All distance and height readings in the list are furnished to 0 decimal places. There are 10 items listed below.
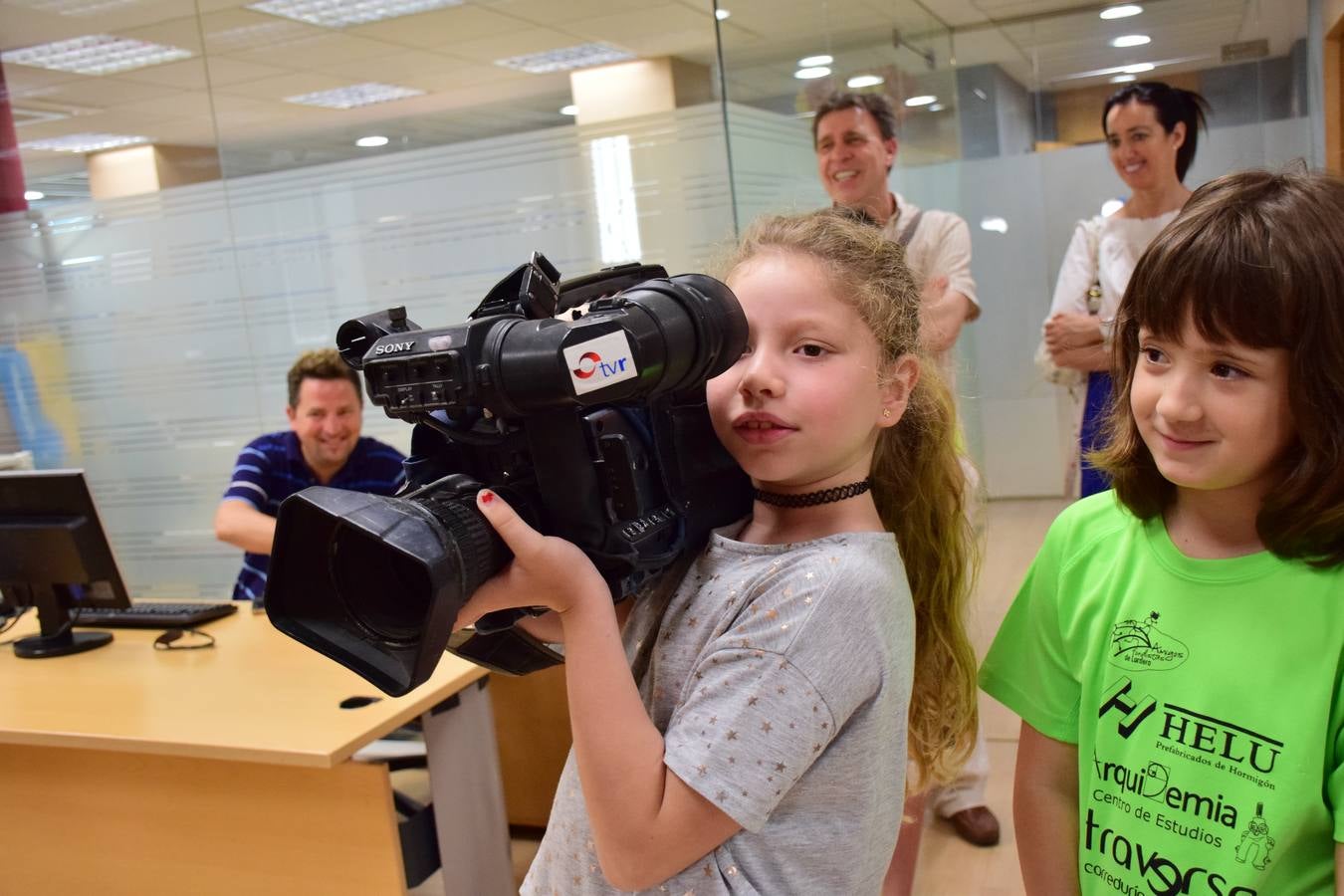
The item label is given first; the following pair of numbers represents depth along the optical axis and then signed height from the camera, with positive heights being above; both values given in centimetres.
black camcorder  77 -13
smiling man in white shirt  251 +8
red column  432 +68
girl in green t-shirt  83 -28
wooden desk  196 -86
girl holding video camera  83 -28
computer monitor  250 -48
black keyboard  268 -68
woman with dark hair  237 -1
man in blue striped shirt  292 -38
